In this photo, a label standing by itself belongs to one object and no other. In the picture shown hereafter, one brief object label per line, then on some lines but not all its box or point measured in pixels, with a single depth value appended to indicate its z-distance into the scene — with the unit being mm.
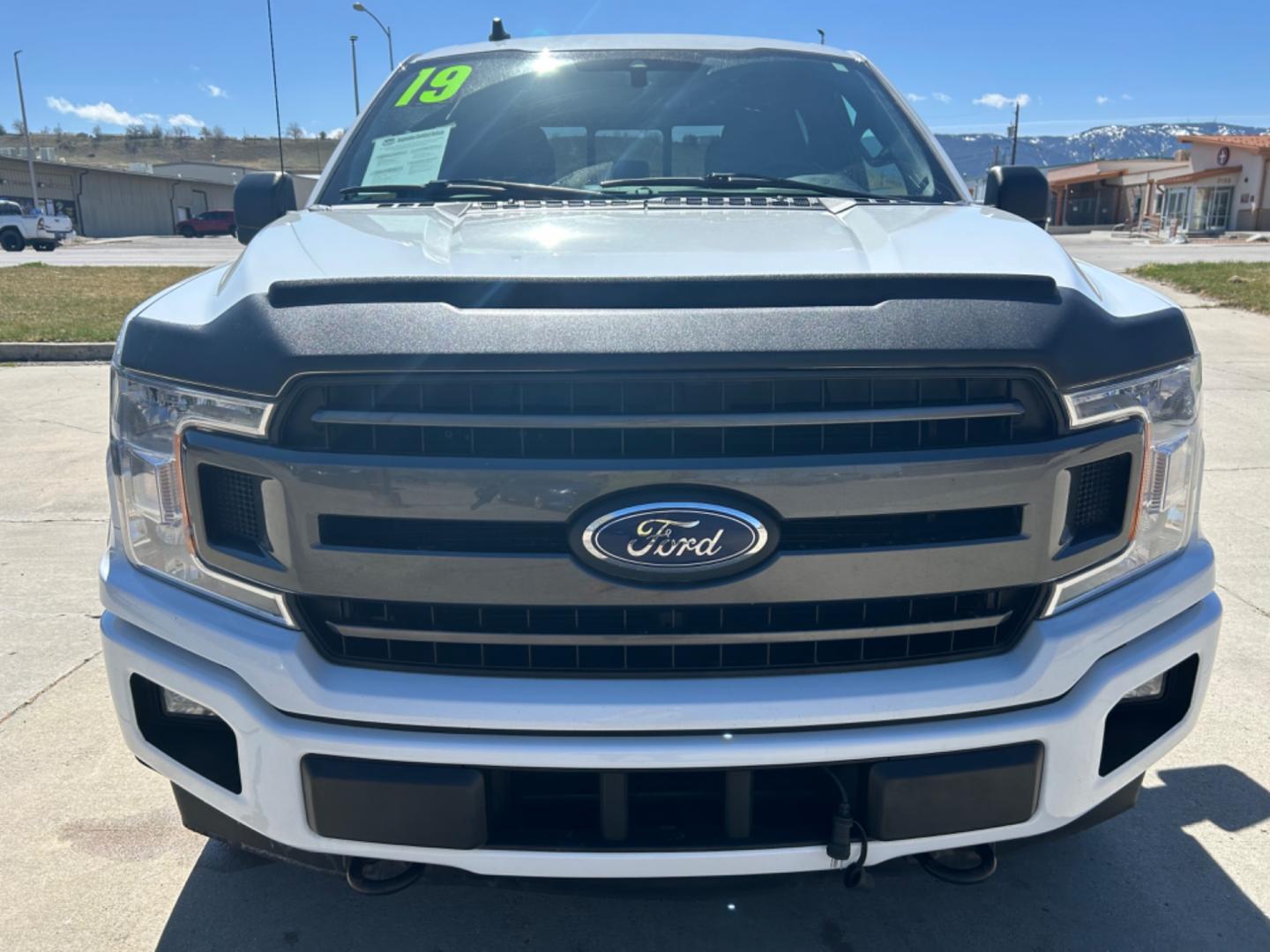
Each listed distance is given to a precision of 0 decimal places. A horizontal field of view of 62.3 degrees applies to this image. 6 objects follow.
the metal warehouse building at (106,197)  60906
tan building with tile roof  47188
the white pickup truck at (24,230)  37906
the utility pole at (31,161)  54516
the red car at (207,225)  53425
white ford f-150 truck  1639
